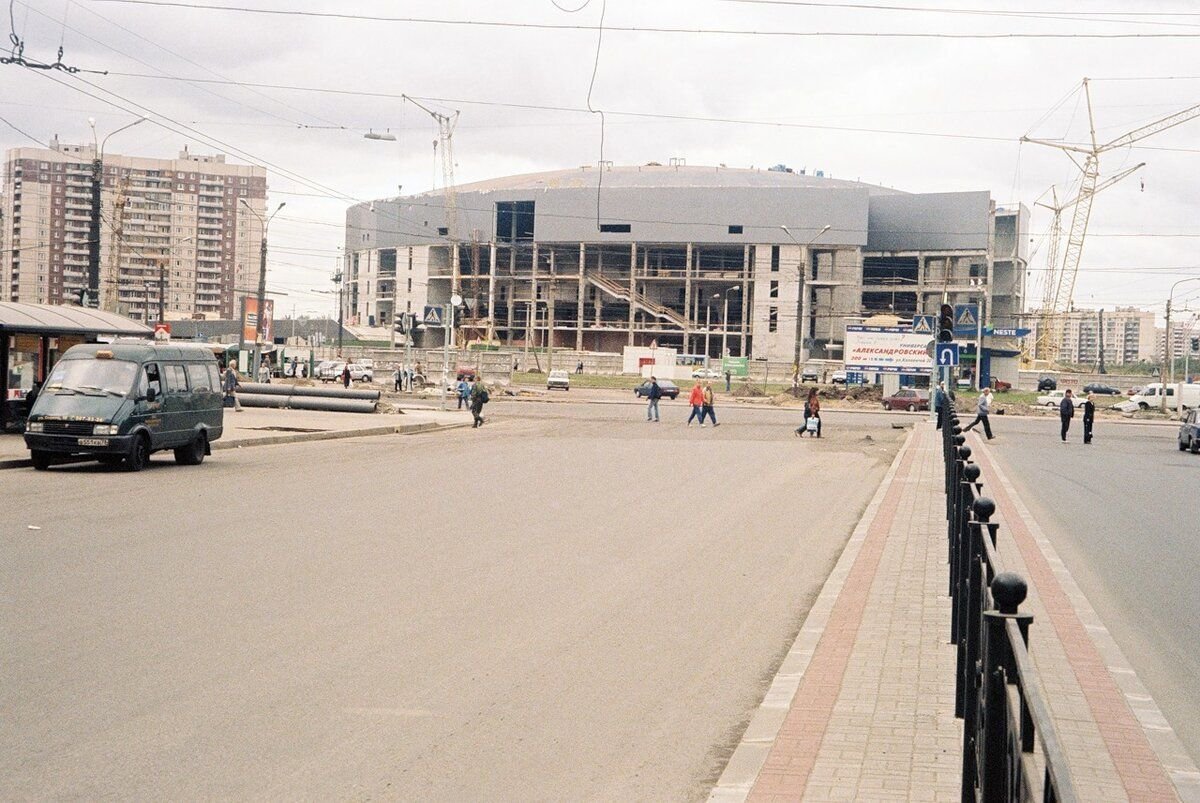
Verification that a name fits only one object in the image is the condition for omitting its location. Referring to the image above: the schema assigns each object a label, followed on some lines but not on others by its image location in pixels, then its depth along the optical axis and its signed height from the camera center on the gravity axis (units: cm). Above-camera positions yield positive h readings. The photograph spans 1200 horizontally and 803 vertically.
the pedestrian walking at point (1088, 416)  3800 -104
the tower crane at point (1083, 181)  11012 +1981
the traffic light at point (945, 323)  3189 +150
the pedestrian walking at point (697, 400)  4225 -106
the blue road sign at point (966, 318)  4834 +249
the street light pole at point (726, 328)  10381 +382
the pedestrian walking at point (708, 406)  4191 -125
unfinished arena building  10494 +1033
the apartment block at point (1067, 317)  11689 +684
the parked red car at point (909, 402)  6512 -134
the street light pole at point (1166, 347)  7483 +306
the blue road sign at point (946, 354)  3241 +67
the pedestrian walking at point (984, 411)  3886 -103
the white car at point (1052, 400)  7568 -113
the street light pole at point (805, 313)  10158 +552
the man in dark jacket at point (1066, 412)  3916 -95
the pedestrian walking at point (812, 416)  3656 -130
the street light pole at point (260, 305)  4775 +201
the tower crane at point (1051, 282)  12519 +1073
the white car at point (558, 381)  7338 -96
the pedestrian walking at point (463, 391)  5153 -126
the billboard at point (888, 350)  6144 +137
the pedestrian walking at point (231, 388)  4125 -119
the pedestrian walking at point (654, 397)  4447 -107
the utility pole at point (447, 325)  4725 +146
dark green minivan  1961 -97
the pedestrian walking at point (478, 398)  3872 -115
